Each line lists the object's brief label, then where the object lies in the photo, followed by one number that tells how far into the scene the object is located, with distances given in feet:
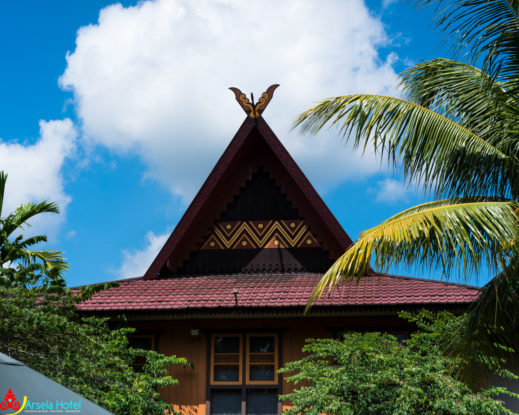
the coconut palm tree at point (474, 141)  25.38
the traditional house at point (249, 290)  36.63
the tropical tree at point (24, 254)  35.42
